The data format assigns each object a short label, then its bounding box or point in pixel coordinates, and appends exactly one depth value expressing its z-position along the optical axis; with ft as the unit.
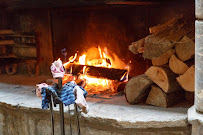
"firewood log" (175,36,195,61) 9.27
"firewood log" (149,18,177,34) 10.62
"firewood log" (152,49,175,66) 9.66
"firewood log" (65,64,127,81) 12.25
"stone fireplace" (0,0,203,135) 8.82
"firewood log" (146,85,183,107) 9.68
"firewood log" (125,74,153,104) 9.96
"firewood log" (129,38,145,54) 10.25
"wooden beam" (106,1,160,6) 11.23
